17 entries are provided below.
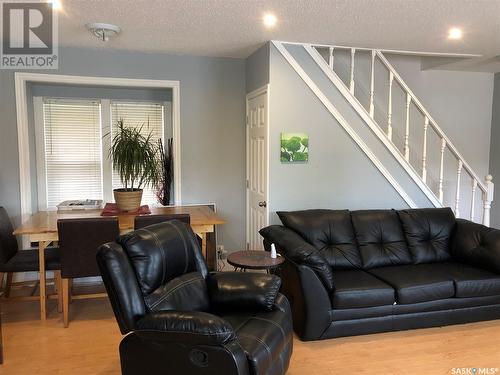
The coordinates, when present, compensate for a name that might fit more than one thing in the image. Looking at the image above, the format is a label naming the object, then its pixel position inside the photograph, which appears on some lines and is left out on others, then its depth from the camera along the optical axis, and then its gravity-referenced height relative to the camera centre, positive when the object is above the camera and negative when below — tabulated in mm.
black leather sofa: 2848 -936
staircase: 3891 +352
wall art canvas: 3816 +102
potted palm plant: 3680 -50
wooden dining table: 3193 -568
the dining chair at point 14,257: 3293 -866
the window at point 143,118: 4520 +471
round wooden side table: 2912 -796
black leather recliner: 1836 -829
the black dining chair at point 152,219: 3172 -501
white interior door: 3898 -85
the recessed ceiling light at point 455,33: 3359 +1101
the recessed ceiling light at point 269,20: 3016 +1100
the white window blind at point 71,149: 4344 +103
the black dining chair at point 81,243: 3076 -679
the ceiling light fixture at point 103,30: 3238 +1086
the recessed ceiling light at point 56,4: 2756 +1111
